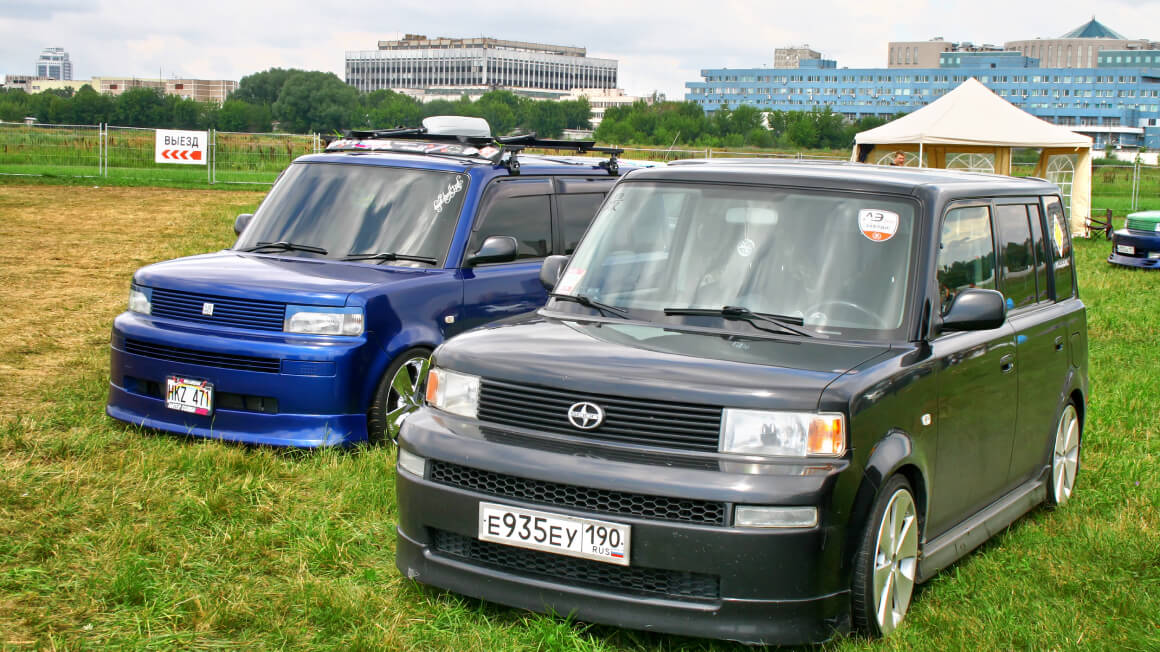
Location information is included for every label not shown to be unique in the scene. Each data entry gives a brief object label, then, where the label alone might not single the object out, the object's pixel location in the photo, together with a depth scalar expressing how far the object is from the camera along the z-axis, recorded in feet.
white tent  92.68
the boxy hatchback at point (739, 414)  13.53
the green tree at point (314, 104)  313.73
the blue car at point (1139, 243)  69.97
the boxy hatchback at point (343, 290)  23.02
